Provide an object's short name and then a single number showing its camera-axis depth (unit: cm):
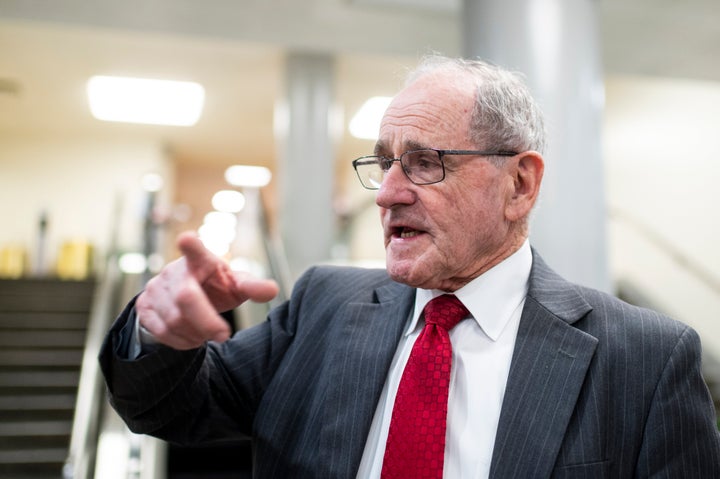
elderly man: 142
